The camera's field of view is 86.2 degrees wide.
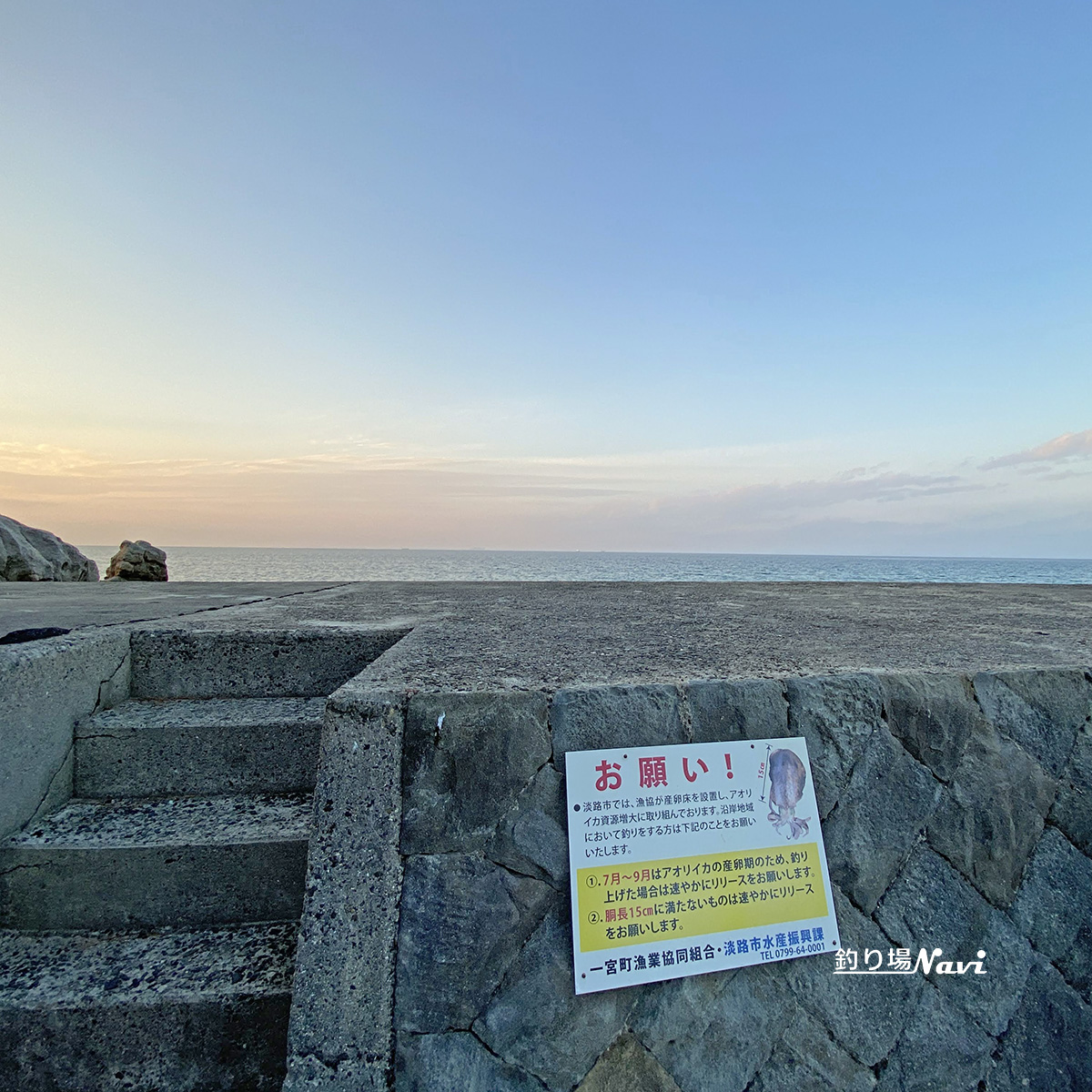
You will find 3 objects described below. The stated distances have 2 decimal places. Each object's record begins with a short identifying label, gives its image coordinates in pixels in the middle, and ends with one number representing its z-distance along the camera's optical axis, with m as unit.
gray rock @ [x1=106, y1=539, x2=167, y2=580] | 14.14
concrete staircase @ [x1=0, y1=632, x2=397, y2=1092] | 1.34
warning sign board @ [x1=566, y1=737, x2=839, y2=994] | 1.35
